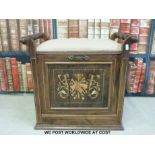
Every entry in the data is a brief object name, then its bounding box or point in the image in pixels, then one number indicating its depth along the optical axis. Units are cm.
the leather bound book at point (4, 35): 188
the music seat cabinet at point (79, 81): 138
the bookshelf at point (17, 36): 188
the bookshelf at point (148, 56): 186
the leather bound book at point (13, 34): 188
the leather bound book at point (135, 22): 185
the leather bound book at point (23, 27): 187
